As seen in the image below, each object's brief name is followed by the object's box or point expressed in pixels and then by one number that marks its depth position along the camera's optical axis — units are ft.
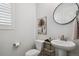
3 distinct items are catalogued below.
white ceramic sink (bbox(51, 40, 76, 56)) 4.10
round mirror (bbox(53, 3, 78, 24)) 4.48
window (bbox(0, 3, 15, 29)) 4.43
